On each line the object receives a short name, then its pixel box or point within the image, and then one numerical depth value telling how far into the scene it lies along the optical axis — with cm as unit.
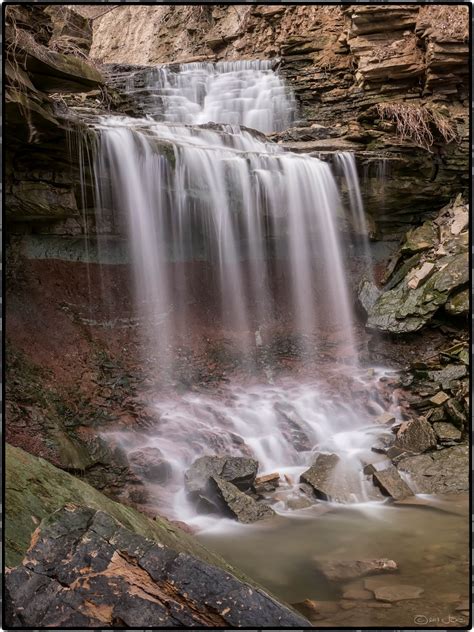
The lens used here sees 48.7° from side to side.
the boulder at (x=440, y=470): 729
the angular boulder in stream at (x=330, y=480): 717
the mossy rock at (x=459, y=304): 1136
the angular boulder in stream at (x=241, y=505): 650
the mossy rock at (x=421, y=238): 1342
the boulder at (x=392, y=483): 712
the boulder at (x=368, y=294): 1340
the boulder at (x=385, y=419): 978
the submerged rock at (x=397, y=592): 428
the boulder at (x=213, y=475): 687
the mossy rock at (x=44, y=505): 301
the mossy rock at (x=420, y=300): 1173
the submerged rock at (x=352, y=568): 486
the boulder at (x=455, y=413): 874
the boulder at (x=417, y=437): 838
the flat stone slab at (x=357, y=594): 434
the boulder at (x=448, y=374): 1017
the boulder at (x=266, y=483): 744
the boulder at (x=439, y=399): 954
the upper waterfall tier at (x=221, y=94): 1744
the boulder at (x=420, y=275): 1234
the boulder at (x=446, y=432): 857
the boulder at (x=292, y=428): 898
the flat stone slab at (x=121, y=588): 242
